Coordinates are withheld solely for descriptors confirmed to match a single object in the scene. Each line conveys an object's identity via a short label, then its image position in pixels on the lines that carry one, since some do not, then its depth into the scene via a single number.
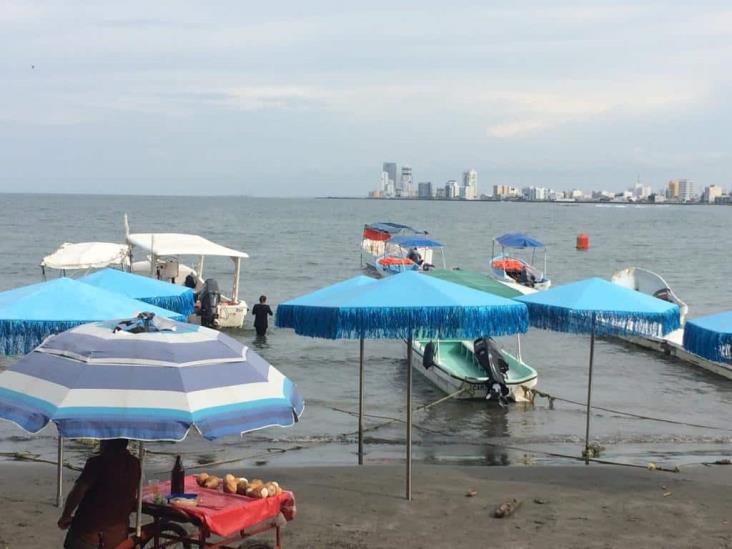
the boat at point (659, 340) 22.23
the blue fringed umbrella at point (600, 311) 10.19
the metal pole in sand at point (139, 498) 6.21
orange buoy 84.94
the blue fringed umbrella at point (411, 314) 8.26
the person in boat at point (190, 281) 30.31
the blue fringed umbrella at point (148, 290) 10.61
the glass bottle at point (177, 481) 6.89
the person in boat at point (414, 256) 45.56
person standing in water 26.78
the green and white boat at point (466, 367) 17.64
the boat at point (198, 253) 26.17
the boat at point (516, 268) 39.16
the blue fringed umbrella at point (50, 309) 7.83
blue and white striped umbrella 5.18
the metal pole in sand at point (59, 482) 9.11
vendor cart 6.48
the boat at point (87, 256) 26.09
